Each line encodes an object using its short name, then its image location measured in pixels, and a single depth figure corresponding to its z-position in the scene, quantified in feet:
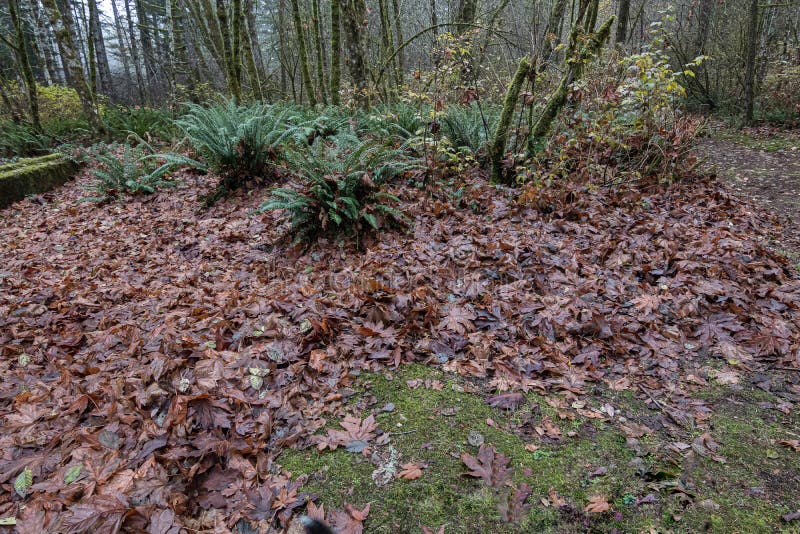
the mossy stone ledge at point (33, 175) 21.88
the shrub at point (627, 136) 16.65
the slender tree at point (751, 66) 28.37
